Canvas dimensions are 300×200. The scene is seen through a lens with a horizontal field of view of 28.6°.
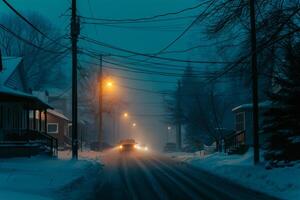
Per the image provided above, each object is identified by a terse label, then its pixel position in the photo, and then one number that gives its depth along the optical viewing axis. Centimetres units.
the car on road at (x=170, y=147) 8266
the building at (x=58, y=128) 7135
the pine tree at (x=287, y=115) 2427
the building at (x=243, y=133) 4075
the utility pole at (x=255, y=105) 2642
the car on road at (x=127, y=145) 7002
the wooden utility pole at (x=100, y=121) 6381
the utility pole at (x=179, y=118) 8661
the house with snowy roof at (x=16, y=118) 3288
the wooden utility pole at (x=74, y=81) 3369
